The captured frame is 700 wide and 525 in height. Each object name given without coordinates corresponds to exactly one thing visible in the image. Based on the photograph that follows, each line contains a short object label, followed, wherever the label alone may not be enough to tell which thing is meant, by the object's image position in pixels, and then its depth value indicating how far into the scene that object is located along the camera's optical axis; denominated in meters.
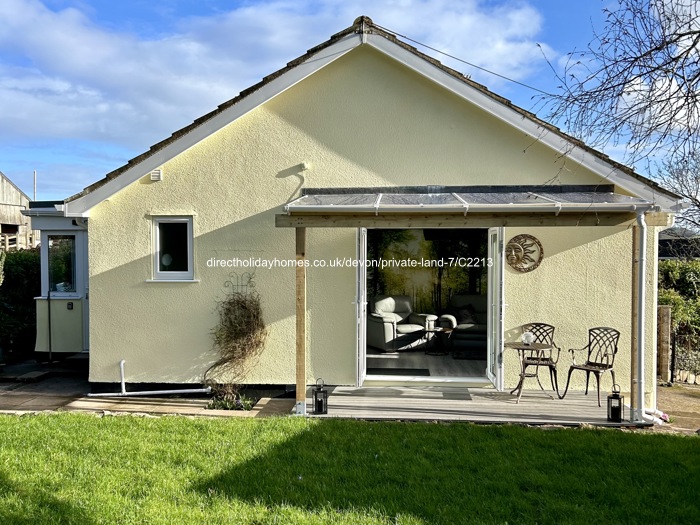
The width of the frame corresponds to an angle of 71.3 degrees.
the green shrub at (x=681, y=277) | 14.41
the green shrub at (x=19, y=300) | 13.78
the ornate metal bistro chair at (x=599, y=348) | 9.39
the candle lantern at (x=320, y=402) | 8.69
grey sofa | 14.07
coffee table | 14.35
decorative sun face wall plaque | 10.18
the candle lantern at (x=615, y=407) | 8.33
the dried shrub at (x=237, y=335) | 10.10
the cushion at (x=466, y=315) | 15.63
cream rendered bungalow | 10.02
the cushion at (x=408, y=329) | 14.97
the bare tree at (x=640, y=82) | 4.91
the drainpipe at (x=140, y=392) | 10.28
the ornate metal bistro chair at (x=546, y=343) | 9.94
